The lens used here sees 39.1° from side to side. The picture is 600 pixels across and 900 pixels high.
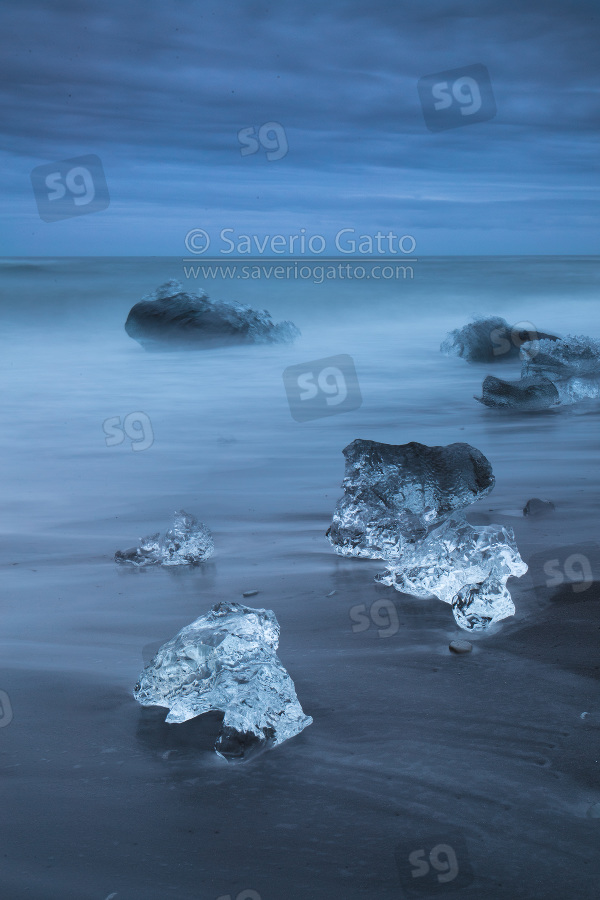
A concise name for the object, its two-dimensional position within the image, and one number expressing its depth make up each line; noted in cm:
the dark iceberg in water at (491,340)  1139
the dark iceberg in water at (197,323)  1388
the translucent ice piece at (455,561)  321
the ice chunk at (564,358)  845
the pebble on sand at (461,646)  279
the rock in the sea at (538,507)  431
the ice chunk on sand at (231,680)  227
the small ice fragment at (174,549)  383
